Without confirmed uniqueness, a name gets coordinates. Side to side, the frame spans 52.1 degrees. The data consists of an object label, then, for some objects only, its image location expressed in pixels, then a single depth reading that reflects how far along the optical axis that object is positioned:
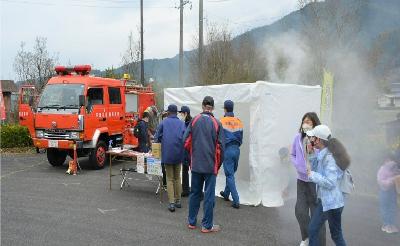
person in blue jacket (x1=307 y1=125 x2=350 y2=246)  4.33
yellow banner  8.09
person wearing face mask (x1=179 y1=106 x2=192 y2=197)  7.87
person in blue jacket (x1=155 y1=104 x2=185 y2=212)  6.84
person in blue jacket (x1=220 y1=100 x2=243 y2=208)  7.13
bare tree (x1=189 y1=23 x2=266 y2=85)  18.33
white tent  7.22
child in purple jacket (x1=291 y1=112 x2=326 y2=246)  5.07
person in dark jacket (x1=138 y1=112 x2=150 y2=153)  9.95
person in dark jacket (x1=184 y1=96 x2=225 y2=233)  5.80
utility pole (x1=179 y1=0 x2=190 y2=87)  19.83
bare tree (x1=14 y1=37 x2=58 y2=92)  24.28
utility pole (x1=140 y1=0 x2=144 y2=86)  21.98
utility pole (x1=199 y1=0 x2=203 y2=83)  16.79
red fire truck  10.73
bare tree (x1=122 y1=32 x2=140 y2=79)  25.58
